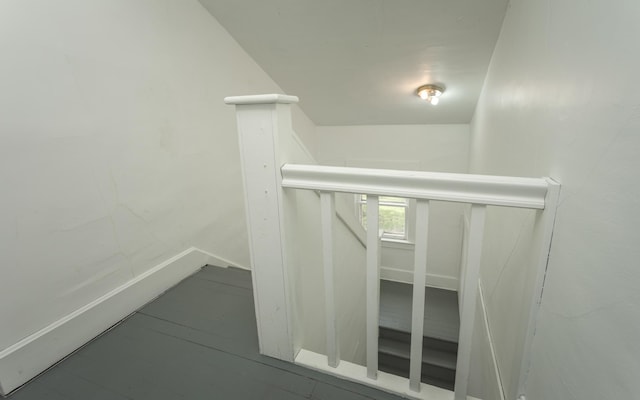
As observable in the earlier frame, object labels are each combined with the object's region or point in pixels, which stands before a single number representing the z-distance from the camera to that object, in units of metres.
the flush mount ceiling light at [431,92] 2.44
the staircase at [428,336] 2.92
